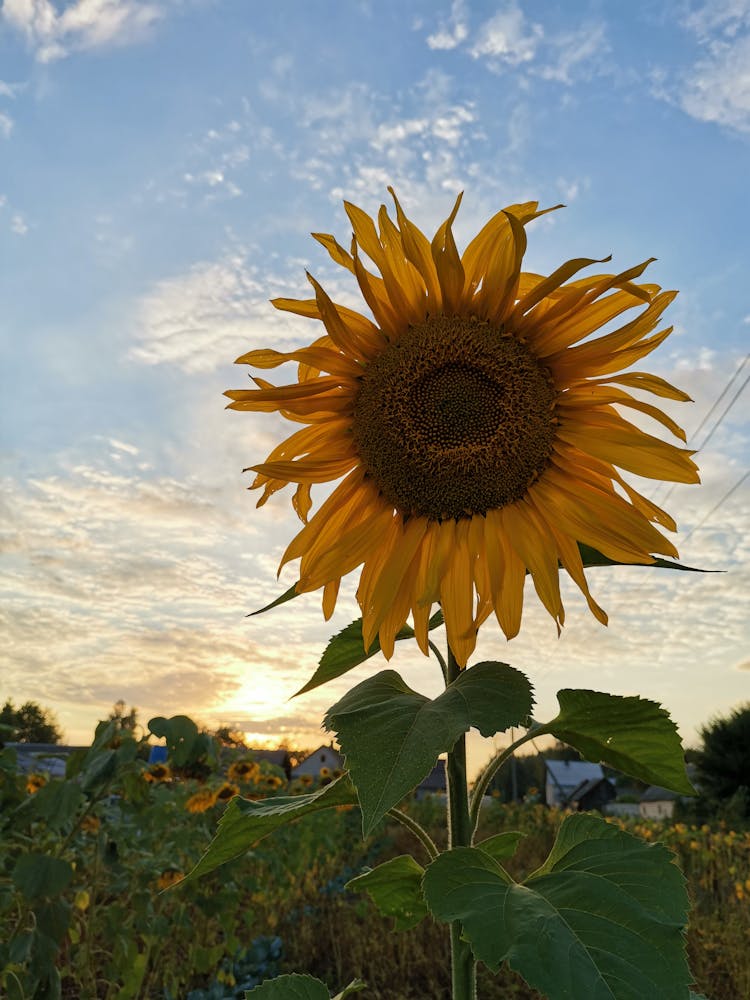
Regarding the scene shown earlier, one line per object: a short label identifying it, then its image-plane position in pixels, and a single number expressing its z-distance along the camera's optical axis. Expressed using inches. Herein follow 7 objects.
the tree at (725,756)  896.3
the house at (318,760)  1194.1
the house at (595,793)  1891.0
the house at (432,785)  1675.7
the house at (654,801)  1736.0
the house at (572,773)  1777.8
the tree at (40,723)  1223.3
